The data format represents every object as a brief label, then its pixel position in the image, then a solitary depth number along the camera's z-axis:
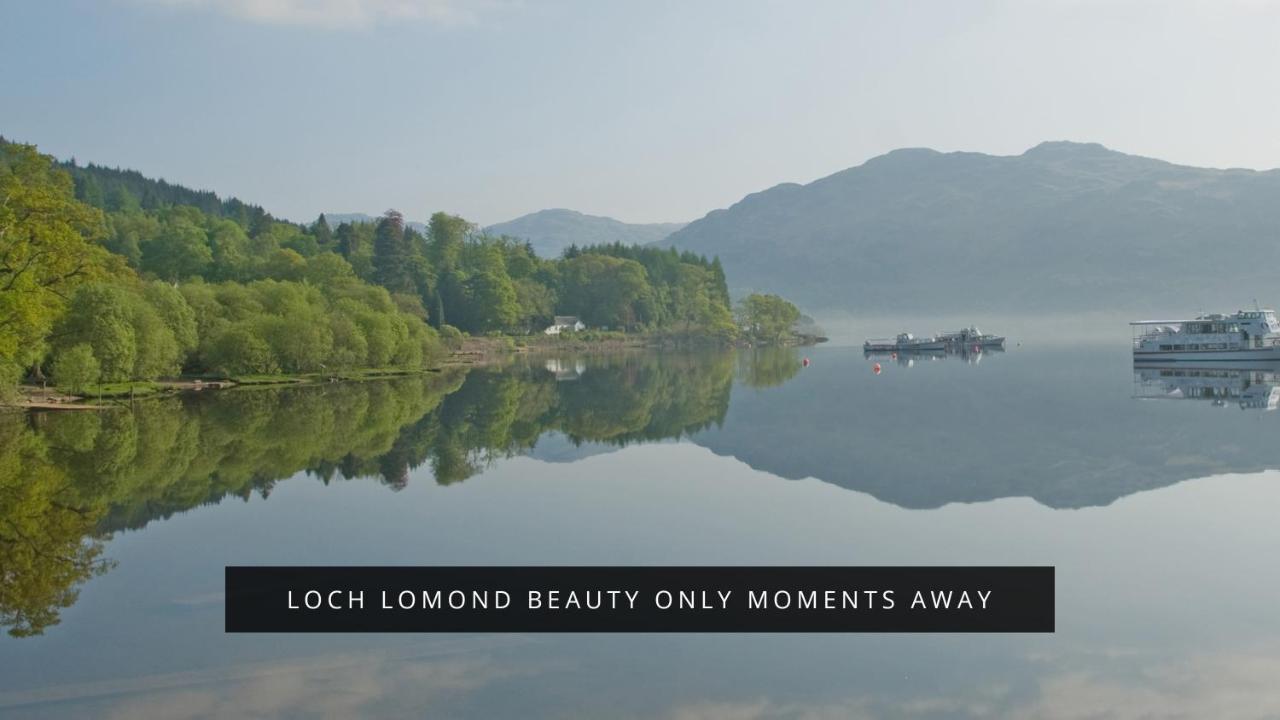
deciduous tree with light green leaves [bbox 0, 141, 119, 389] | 45.34
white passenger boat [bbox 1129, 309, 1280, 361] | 81.50
